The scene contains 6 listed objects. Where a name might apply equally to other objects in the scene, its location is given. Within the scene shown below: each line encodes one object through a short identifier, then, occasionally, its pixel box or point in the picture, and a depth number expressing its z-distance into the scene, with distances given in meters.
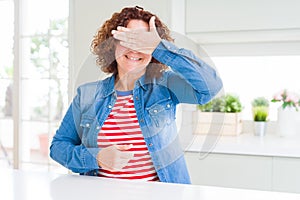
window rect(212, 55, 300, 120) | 2.43
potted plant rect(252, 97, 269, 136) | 2.24
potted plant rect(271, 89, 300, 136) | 2.16
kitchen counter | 1.83
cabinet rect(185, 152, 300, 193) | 1.83
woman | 0.90
